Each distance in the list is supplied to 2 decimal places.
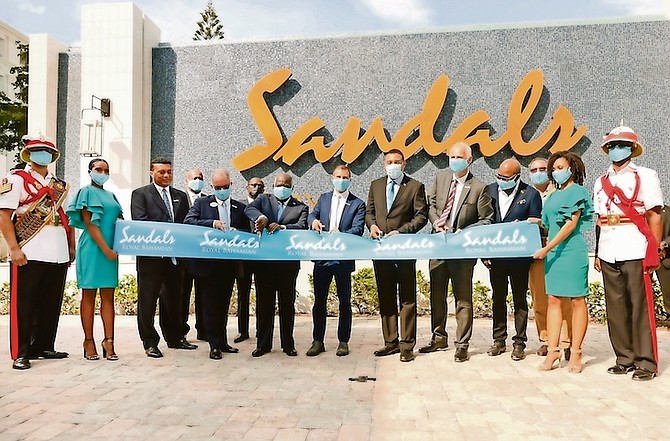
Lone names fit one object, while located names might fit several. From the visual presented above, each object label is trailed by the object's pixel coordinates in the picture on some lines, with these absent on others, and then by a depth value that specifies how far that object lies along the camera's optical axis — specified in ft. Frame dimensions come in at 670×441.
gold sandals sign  29.66
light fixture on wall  31.60
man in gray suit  17.06
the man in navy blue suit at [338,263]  17.57
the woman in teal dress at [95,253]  16.60
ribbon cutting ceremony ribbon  16.52
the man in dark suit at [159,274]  17.84
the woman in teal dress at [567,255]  15.48
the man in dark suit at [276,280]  17.70
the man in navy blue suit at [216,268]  17.52
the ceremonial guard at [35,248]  16.06
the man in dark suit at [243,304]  21.06
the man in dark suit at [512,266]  17.42
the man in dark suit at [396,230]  17.15
